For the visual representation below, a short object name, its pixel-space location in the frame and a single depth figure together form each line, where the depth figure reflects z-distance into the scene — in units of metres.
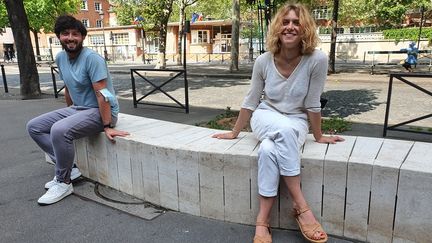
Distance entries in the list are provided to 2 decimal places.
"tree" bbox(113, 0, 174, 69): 21.19
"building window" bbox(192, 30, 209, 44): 39.00
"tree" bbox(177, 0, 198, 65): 23.49
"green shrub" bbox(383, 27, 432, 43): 28.25
